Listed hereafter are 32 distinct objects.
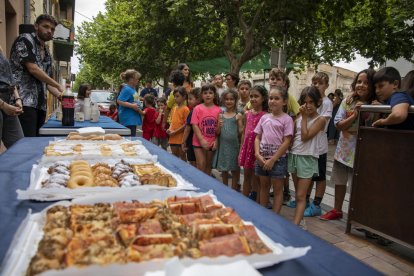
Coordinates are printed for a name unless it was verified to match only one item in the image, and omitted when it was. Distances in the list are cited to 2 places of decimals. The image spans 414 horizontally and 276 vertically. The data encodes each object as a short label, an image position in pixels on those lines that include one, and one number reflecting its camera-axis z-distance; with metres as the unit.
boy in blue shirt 3.15
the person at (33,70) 3.95
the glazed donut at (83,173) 1.88
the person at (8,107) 3.47
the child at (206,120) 4.93
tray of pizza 0.95
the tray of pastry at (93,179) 1.60
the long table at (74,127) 3.84
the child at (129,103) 6.20
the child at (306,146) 3.81
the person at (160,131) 7.54
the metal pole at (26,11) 7.75
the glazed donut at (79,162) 2.19
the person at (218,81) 6.56
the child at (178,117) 5.90
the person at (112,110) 10.70
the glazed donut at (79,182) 1.73
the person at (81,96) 4.88
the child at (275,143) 3.78
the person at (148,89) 12.17
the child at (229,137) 4.84
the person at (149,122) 7.73
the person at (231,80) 5.92
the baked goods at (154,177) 1.86
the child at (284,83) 4.66
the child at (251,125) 4.36
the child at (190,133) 5.53
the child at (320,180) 4.57
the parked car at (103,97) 16.52
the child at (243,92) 5.40
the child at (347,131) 3.98
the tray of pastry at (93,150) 2.44
